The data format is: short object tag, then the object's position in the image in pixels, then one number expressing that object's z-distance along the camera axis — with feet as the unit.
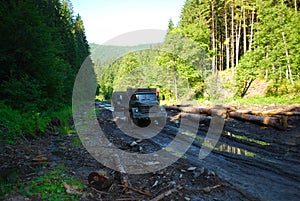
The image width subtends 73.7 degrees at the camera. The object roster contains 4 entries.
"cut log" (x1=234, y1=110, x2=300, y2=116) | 43.83
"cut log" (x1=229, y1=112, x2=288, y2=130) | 35.05
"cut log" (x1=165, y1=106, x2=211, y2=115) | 51.22
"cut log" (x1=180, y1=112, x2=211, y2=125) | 42.73
